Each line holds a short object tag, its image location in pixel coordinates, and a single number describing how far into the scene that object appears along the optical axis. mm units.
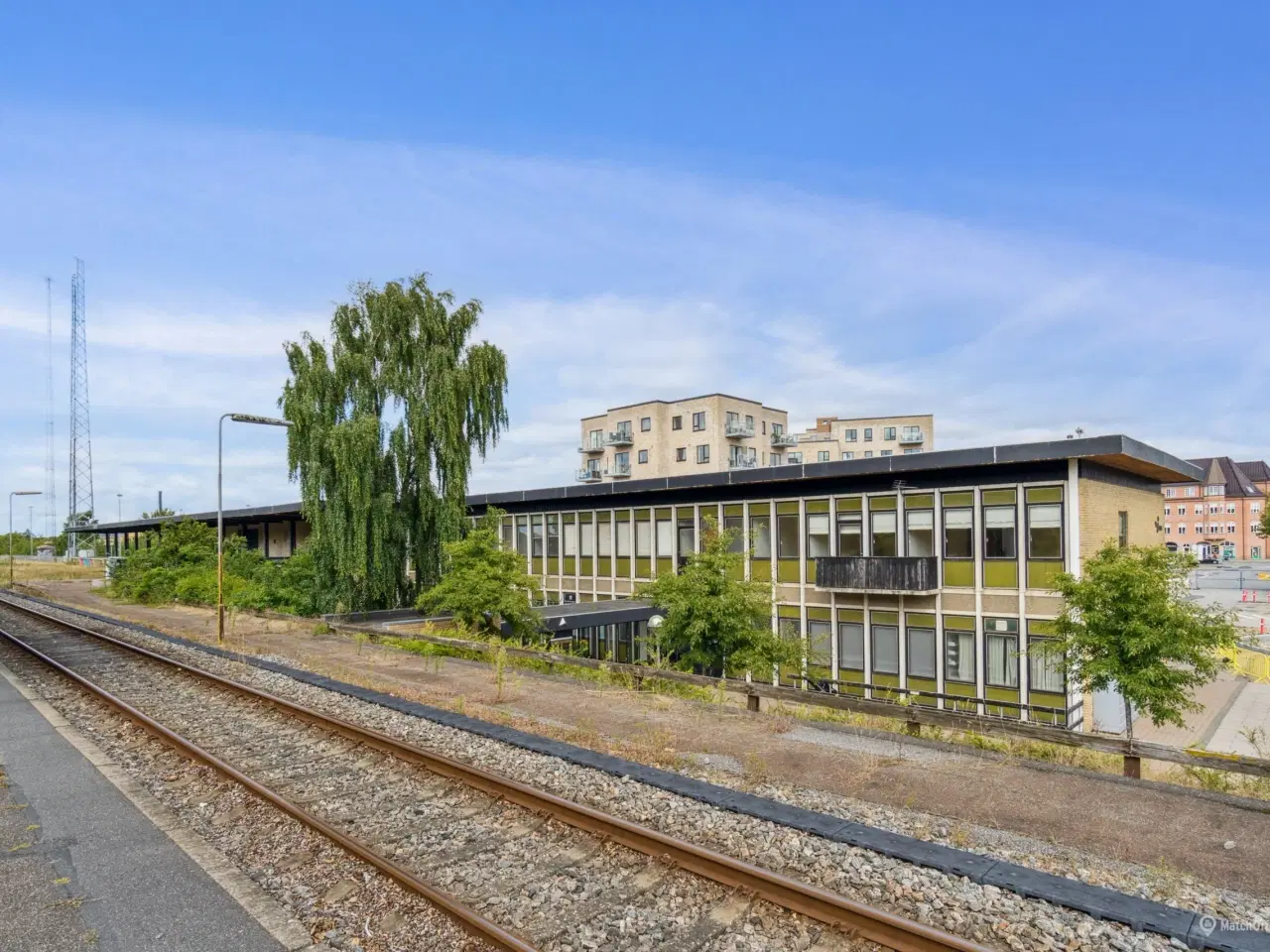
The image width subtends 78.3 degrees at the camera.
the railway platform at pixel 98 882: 6270
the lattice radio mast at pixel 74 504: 101438
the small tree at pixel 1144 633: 14062
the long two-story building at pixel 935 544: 21906
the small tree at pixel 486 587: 24500
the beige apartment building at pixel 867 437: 96750
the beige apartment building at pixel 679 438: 80188
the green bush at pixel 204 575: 35312
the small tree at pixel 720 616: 19406
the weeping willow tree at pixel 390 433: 31281
